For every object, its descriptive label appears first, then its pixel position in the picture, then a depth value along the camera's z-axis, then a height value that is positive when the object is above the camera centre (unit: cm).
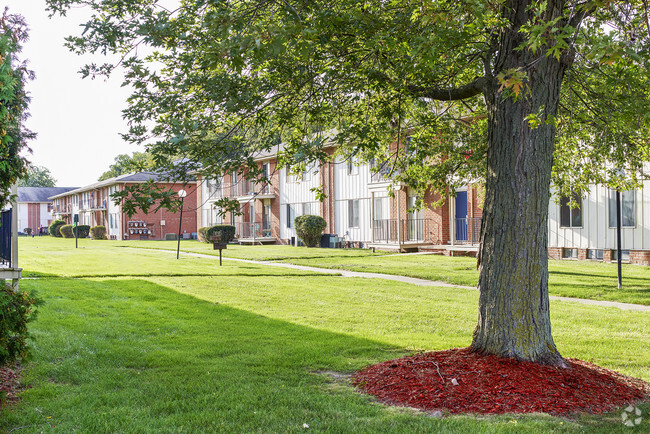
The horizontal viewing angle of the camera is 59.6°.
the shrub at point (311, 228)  3092 -15
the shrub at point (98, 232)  5634 -49
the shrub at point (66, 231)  5774 -38
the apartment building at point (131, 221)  5275 +63
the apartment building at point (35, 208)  8544 +298
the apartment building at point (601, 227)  1755 -14
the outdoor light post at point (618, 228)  1188 -12
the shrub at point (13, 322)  506 -88
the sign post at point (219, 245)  1950 -66
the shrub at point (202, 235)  4006 -64
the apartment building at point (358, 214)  2425 +56
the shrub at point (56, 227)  6334 -1
